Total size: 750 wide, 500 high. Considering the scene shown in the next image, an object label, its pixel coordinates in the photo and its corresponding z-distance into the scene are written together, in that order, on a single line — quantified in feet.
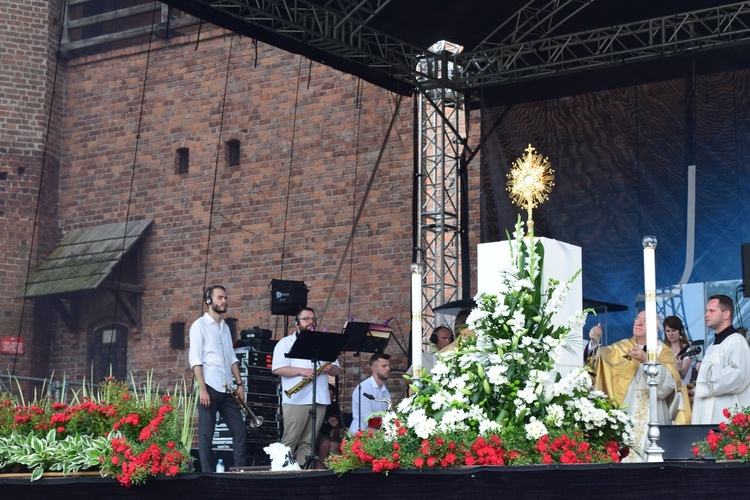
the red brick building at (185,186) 48.42
